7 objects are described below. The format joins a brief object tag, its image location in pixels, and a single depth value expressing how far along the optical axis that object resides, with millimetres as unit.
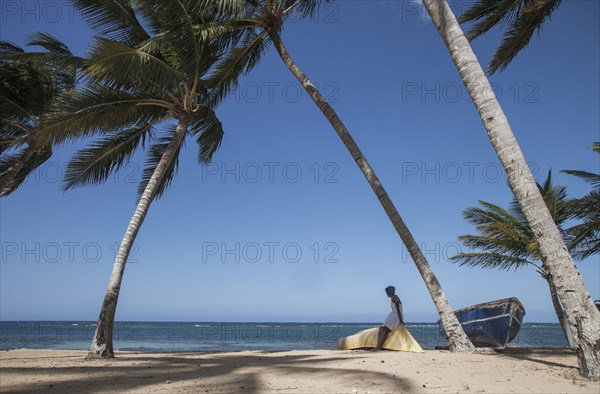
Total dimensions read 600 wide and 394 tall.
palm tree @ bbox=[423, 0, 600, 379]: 5582
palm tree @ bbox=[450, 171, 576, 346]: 15148
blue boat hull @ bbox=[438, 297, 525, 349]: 11930
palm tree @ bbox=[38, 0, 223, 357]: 9367
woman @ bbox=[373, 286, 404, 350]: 9867
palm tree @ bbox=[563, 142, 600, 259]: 12531
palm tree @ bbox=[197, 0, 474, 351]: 9133
